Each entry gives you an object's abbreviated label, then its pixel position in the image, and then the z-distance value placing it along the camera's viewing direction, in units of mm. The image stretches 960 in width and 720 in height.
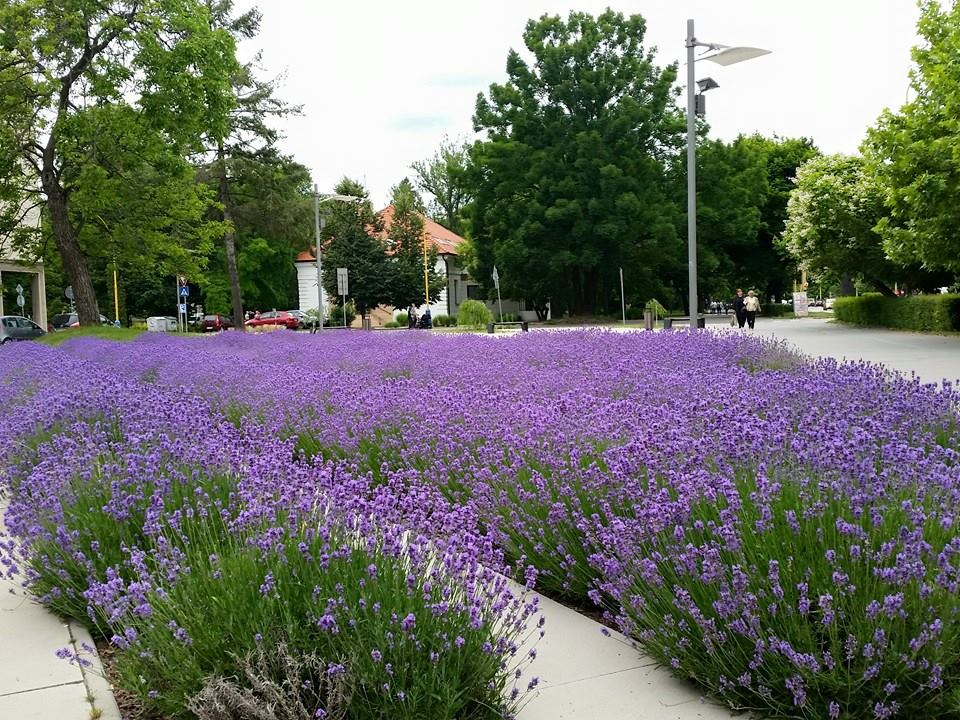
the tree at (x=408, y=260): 61094
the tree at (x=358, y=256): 60719
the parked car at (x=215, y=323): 60188
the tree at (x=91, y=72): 22688
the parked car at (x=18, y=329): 38281
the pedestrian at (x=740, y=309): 36156
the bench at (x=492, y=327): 38344
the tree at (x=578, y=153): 44875
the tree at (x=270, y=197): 43438
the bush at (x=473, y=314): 43688
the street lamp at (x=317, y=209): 39312
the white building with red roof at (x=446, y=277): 72519
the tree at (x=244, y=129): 42438
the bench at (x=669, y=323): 29241
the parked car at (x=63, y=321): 61094
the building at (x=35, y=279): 42781
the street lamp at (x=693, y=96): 18125
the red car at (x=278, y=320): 60875
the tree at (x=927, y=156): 21234
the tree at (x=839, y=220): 33000
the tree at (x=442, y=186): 86312
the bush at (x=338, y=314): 60625
